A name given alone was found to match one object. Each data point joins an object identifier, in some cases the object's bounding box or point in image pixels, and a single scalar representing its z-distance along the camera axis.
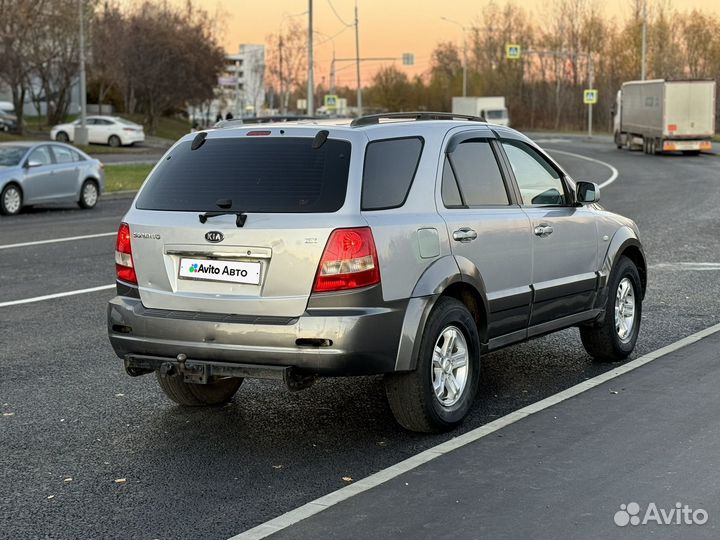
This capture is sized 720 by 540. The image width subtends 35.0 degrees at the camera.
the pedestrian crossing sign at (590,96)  72.56
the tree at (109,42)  67.25
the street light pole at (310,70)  45.51
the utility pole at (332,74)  88.94
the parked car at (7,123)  60.94
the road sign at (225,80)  77.06
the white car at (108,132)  54.84
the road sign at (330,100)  73.05
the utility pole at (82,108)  43.97
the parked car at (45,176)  22.20
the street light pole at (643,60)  64.94
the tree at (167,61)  68.75
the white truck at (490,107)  82.56
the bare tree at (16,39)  47.75
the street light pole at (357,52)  68.12
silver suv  5.81
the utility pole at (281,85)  89.81
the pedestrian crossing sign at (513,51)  70.88
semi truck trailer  45.31
